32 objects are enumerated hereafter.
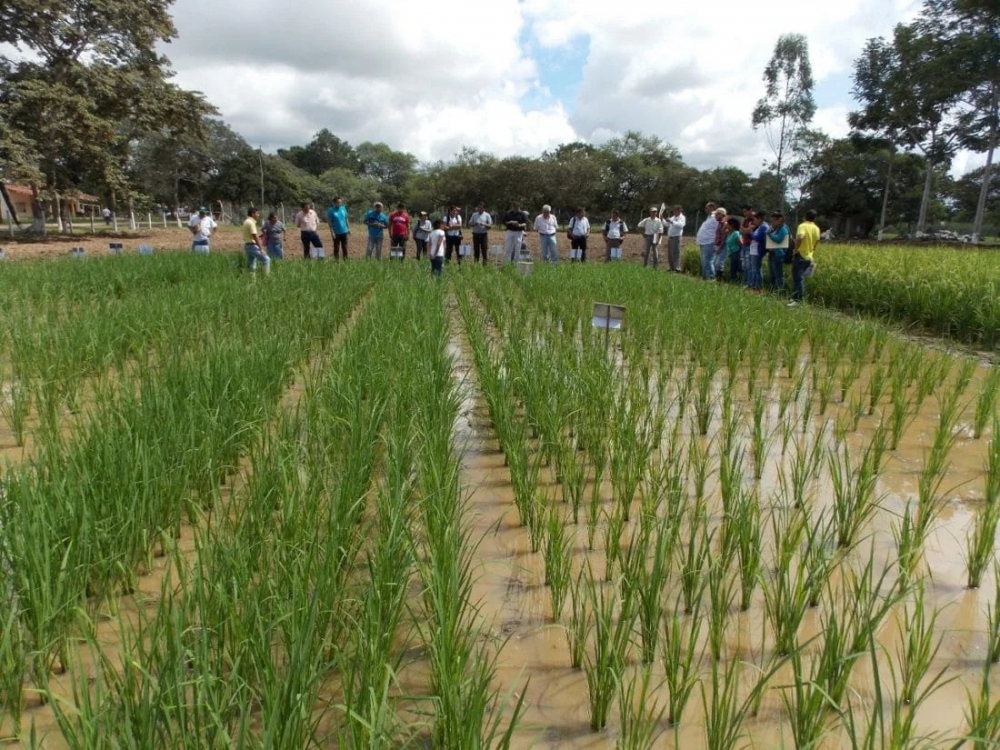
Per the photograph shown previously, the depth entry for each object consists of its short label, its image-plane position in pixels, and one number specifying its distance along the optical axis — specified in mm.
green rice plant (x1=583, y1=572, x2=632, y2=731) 1302
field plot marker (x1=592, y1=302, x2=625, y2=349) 3697
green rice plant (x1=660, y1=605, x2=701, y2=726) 1239
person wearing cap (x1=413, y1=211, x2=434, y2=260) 12117
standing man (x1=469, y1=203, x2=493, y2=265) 11875
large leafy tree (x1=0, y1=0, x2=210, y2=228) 17328
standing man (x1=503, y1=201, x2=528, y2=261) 11727
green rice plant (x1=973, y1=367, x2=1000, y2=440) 3119
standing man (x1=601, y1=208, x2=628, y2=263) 13122
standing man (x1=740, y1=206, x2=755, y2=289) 9141
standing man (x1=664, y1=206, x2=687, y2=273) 11902
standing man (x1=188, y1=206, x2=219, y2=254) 11375
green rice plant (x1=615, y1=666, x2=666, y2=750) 1146
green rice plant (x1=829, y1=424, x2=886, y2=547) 2047
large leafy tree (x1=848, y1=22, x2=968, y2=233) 20766
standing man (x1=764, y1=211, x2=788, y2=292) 8164
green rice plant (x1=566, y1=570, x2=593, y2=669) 1481
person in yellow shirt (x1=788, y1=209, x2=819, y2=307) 7551
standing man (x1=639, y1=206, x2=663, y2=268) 12400
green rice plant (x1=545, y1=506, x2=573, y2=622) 1674
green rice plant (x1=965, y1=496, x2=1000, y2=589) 1836
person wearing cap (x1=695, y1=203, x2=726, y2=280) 10645
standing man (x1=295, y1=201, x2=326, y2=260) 11172
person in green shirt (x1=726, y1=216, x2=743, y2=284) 9906
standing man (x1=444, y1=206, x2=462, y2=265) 11672
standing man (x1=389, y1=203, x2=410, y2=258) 11398
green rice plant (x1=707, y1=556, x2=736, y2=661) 1458
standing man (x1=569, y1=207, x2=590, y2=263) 12766
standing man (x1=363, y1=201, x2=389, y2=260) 11211
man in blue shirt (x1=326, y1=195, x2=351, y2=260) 11109
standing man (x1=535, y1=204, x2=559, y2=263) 12039
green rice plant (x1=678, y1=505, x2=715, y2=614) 1669
